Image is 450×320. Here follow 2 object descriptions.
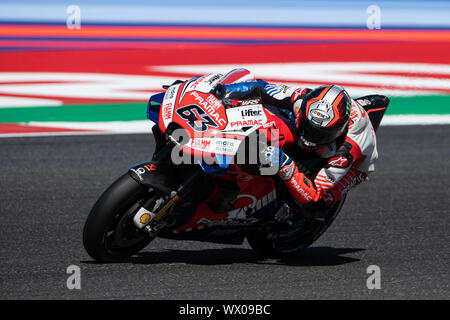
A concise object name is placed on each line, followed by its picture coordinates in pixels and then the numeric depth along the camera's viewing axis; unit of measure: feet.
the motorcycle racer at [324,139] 32.09
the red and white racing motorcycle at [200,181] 30.66
